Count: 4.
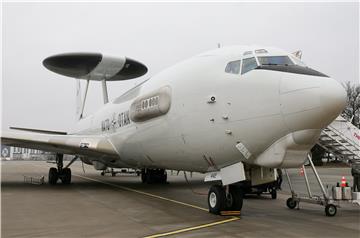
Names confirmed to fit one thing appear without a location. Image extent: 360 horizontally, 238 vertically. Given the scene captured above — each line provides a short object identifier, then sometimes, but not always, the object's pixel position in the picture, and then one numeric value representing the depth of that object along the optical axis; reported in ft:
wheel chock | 31.30
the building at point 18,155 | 495.90
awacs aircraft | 25.98
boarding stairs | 41.27
